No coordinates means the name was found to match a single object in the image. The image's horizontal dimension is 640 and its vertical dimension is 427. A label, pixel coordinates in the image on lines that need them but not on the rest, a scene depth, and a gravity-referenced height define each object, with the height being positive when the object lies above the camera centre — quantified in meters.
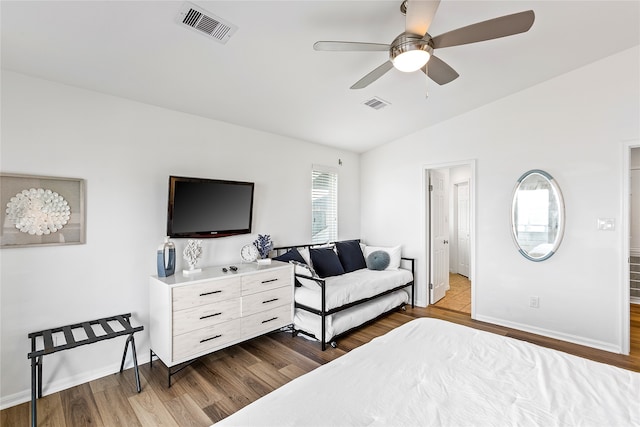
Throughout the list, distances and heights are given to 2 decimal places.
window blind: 4.55 +0.18
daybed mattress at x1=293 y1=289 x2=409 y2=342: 3.19 -1.17
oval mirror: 3.41 +0.01
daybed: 3.21 -0.83
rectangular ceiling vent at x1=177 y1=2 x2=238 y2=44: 1.84 +1.26
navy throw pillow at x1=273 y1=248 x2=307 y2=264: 3.61 -0.50
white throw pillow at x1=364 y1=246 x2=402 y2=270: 4.44 -0.59
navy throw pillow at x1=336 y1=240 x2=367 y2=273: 4.32 -0.60
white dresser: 2.48 -0.86
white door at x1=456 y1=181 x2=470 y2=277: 6.49 -0.27
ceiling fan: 1.60 +1.08
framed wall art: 2.19 +0.04
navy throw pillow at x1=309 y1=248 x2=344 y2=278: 3.89 -0.62
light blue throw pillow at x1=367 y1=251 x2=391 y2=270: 4.37 -0.66
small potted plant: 3.53 -0.35
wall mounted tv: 2.87 +0.09
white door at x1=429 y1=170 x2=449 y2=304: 4.58 -0.33
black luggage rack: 1.94 -0.90
